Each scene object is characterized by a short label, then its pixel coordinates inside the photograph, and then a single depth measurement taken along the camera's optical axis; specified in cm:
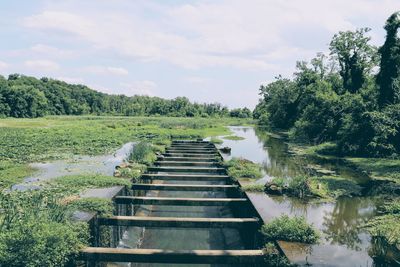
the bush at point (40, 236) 664
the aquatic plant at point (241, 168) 1598
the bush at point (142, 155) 1873
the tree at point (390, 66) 2445
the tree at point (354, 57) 3786
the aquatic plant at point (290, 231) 840
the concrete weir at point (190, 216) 798
